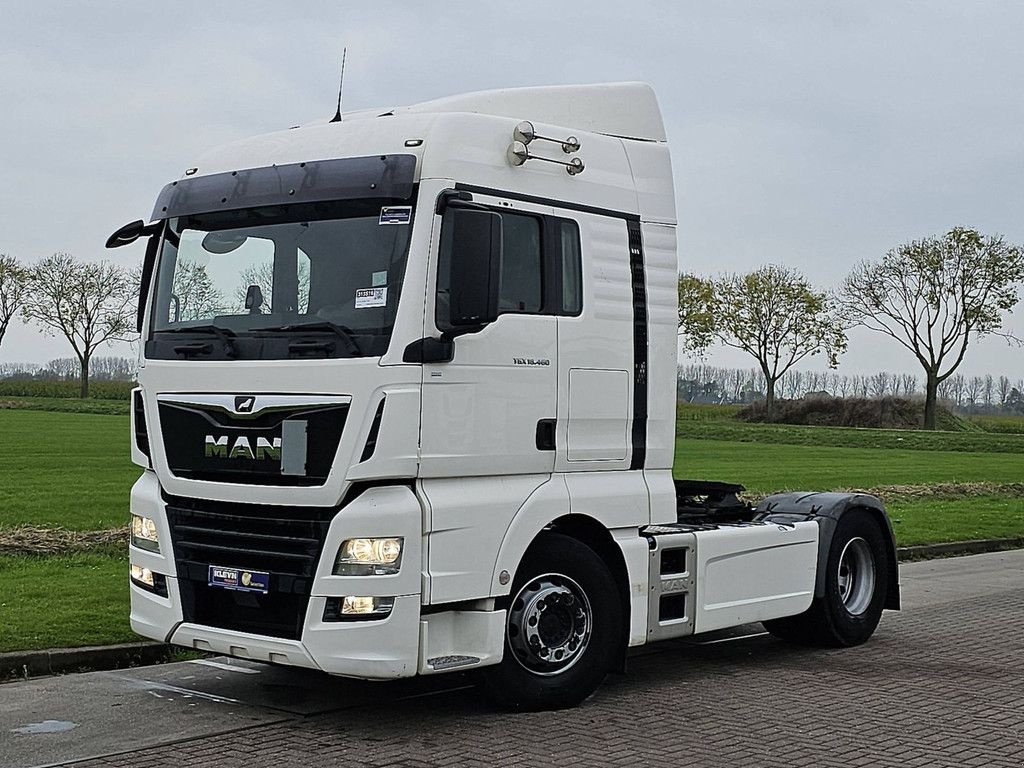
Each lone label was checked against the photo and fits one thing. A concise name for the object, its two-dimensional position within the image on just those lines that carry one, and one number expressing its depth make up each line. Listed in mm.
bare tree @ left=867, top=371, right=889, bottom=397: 79062
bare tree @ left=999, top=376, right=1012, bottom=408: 99750
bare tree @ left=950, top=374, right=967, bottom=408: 81312
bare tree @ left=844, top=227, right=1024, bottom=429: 70312
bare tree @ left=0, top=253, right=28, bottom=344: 87250
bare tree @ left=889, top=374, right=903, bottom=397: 78125
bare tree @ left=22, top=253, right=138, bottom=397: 86669
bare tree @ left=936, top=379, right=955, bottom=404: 76438
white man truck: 7172
